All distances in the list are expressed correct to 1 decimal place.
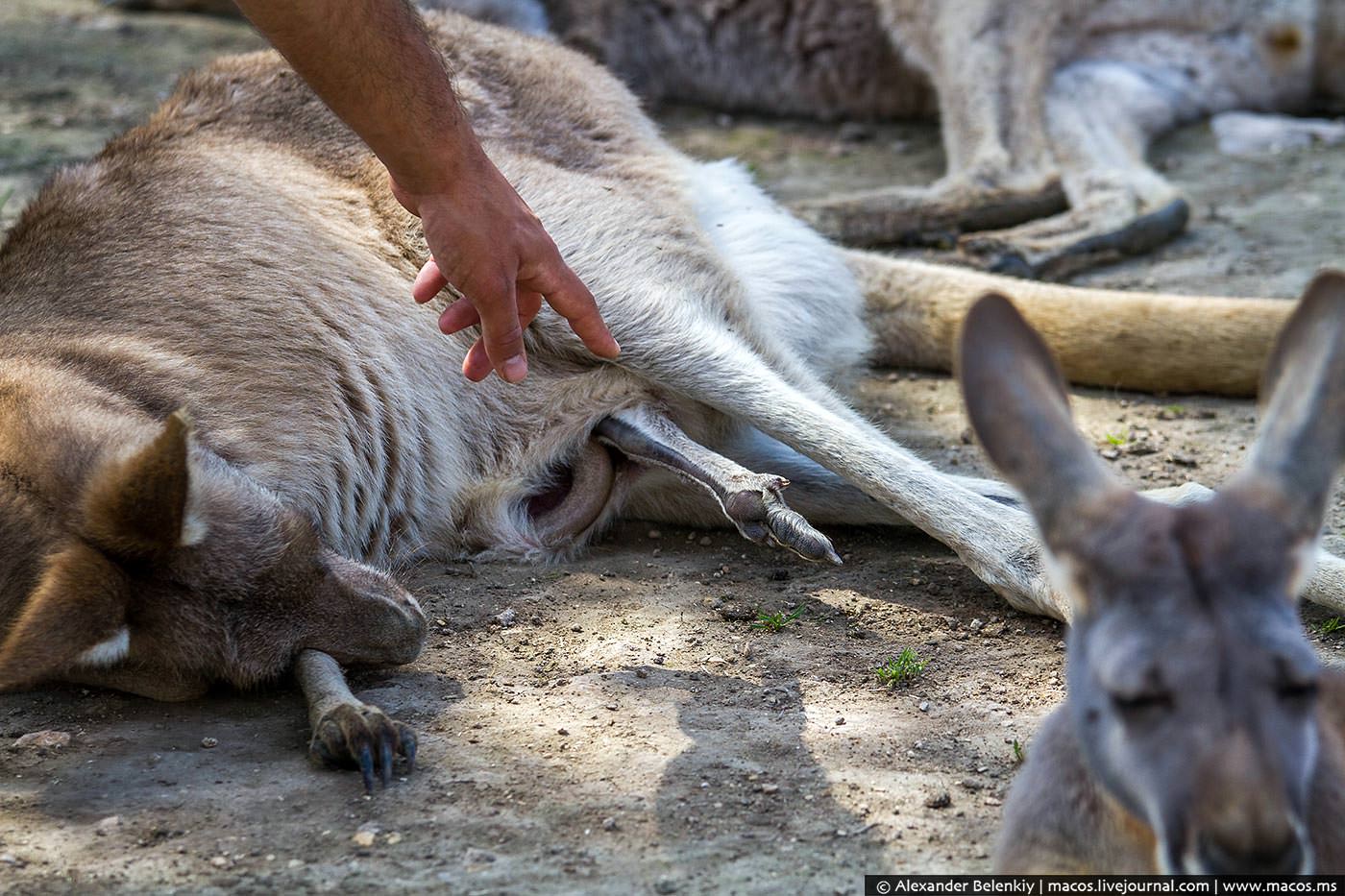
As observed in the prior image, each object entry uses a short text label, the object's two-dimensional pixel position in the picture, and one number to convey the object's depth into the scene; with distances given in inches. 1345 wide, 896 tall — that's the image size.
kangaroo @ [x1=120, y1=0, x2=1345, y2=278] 380.5
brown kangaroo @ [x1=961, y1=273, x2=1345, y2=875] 108.3
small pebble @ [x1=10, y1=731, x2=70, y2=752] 190.7
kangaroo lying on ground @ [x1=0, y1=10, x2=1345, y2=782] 187.0
